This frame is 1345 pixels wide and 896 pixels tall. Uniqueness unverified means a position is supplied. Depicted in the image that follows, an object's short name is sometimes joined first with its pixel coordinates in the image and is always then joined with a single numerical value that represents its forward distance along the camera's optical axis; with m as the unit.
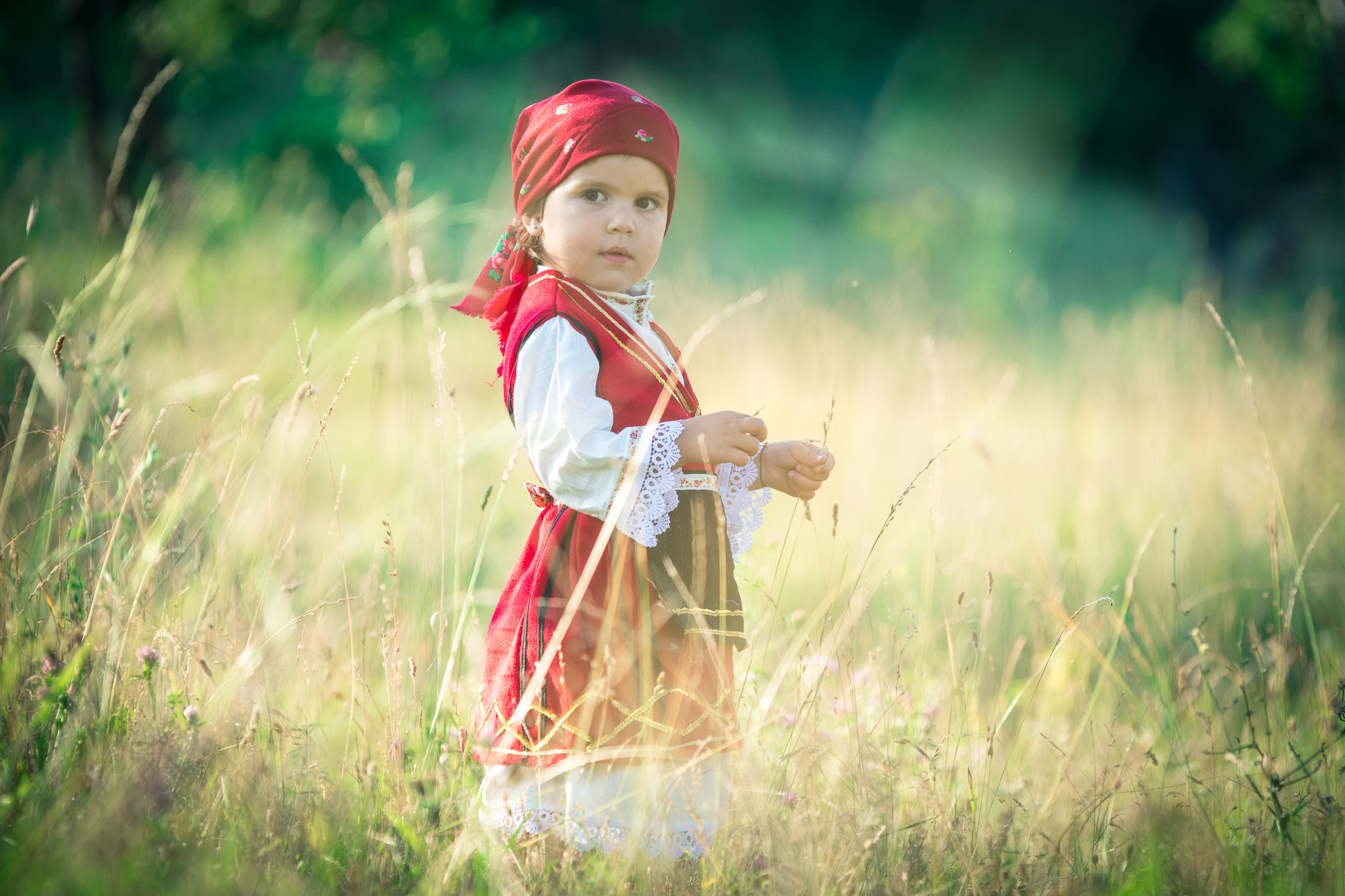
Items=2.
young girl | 4.07
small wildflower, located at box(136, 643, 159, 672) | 4.12
